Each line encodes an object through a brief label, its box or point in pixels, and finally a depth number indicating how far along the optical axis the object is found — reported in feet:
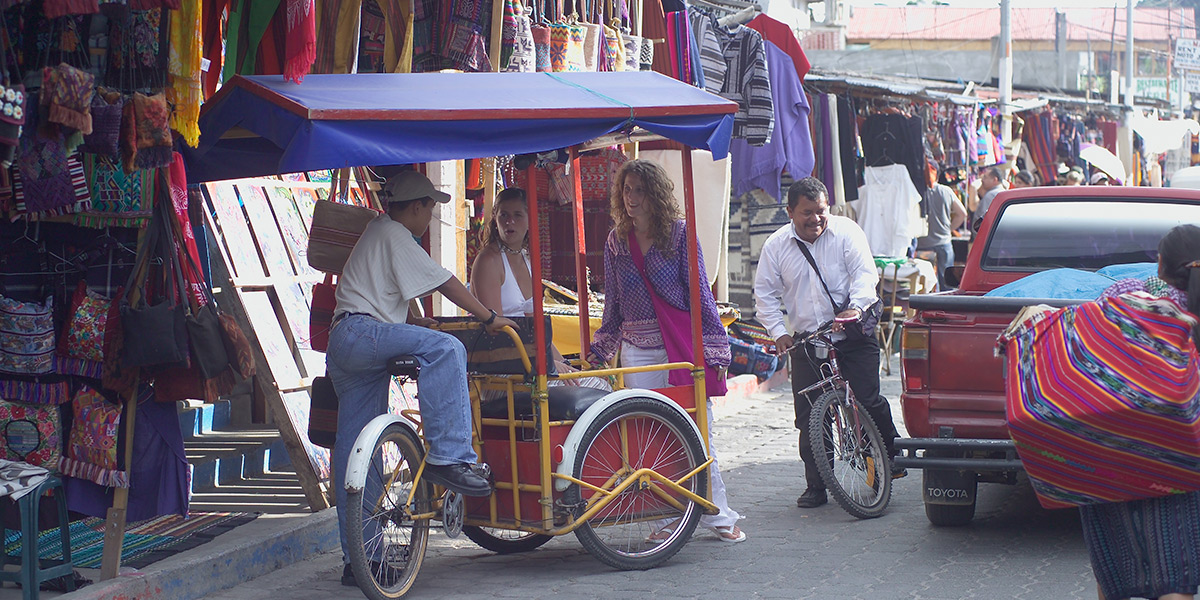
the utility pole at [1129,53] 97.86
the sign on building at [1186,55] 105.81
